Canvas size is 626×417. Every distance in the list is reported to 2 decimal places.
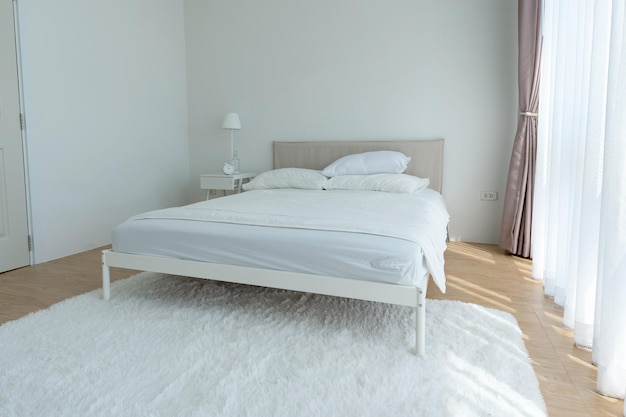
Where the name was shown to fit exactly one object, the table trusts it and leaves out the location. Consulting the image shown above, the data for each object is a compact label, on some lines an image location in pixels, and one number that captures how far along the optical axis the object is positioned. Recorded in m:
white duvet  1.92
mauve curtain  3.24
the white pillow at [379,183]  3.31
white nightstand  4.16
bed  1.76
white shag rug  1.39
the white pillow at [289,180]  3.64
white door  2.96
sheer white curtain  1.44
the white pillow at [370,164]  3.59
